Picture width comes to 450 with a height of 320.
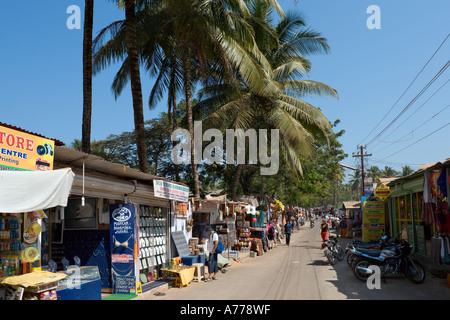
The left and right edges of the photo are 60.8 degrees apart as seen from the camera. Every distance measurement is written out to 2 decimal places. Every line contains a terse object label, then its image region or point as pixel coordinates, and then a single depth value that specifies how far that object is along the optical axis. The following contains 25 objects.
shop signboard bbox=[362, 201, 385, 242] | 20.88
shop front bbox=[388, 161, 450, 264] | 10.48
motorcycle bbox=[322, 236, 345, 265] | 15.52
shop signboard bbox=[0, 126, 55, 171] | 6.13
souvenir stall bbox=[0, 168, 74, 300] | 5.54
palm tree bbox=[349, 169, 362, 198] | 97.03
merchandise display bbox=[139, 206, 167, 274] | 11.01
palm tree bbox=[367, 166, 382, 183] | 94.66
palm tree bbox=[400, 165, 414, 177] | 83.06
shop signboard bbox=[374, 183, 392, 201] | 18.20
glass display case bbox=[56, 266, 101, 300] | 7.40
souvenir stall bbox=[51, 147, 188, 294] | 9.59
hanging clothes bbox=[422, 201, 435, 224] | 11.82
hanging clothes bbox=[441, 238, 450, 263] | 10.41
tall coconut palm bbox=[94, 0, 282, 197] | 12.34
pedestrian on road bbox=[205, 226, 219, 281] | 12.68
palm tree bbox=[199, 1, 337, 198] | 19.06
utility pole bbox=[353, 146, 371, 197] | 41.01
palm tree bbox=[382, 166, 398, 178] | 93.35
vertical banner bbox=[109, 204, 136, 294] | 9.63
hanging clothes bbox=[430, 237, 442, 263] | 10.55
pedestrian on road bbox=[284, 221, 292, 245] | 24.75
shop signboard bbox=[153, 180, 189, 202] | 10.66
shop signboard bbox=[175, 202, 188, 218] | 13.65
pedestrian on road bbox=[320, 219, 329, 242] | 17.90
